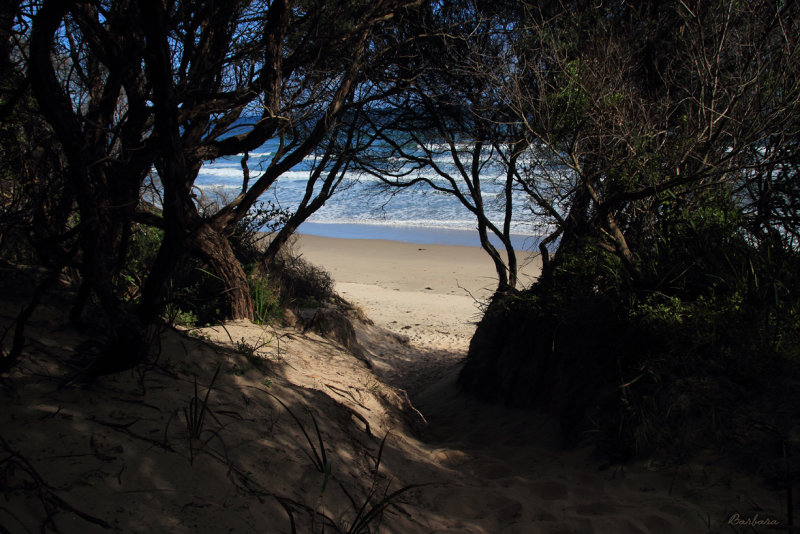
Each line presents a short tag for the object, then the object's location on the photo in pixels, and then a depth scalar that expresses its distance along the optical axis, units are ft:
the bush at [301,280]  28.99
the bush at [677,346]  11.27
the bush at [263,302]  20.86
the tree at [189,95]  8.71
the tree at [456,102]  21.85
